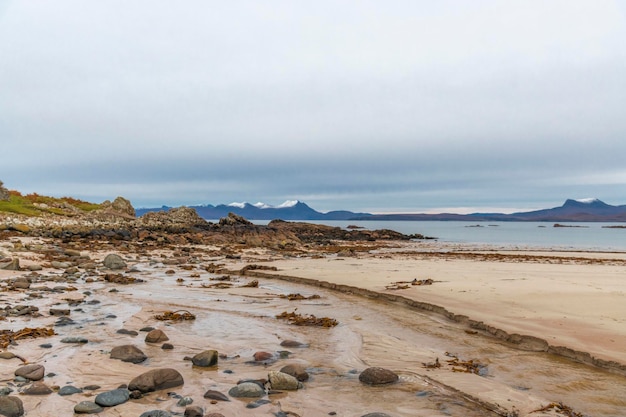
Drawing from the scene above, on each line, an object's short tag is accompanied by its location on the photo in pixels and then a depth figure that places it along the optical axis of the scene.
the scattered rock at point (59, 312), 9.91
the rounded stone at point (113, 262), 19.25
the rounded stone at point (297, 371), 6.16
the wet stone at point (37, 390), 5.32
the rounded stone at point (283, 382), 5.79
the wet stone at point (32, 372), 5.84
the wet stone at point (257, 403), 5.22
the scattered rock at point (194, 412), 4.84
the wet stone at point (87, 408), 4.90
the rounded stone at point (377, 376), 6.01
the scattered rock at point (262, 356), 7.09
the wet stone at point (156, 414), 4.72
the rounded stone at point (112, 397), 5.10
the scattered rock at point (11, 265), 16.25
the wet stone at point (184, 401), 5.17
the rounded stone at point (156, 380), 5.55
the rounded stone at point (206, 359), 6.68
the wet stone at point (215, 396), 5.39
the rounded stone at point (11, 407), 4.68
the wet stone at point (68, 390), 5.40
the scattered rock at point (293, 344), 8.07
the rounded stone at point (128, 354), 6.83
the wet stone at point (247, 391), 5.50
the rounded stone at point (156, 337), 8.03
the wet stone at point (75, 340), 7.74
